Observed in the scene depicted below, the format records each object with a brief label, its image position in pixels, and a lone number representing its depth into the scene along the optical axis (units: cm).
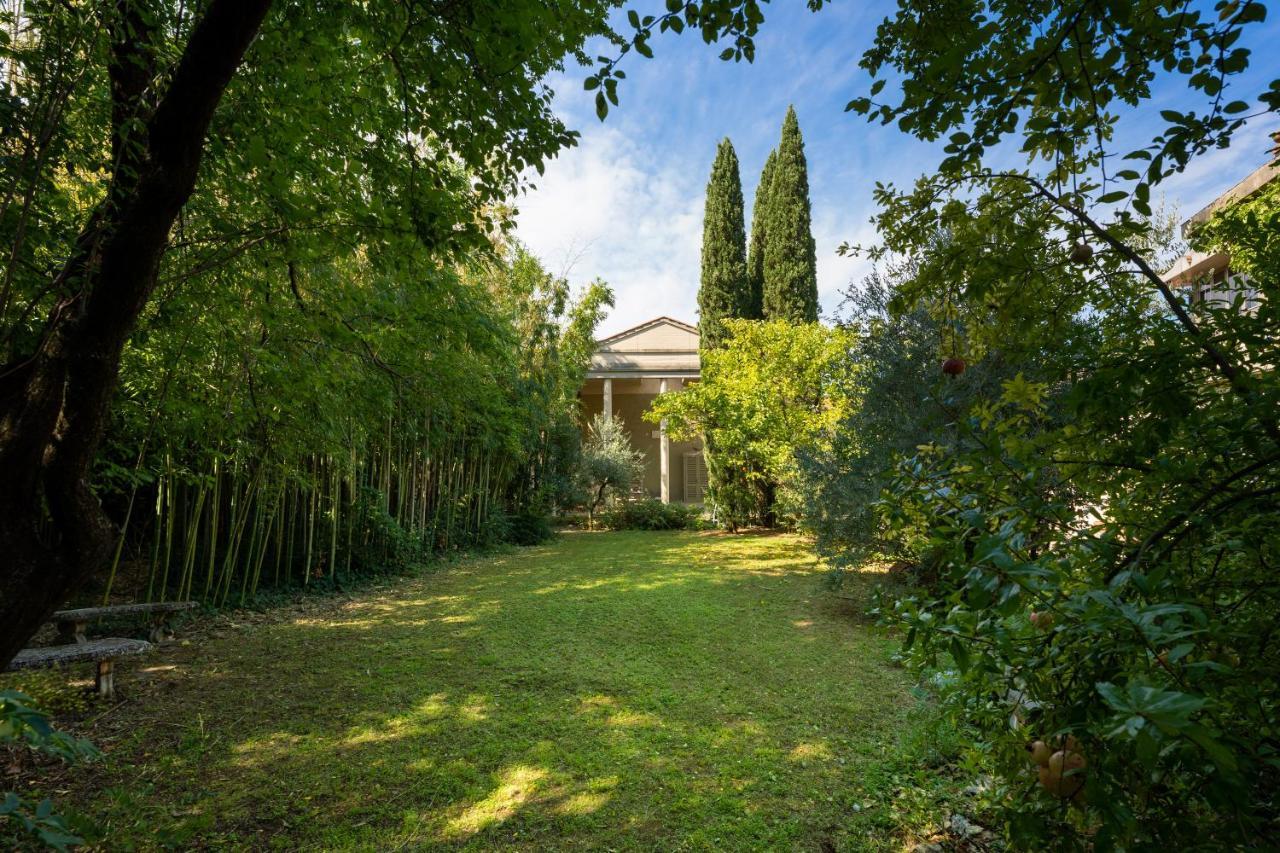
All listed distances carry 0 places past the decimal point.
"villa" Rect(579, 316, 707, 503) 1755
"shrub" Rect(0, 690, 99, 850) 88
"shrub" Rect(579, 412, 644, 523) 1354
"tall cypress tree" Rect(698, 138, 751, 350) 1474
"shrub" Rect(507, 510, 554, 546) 1135
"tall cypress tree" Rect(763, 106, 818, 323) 1385
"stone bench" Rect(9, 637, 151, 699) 341
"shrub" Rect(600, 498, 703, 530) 1360
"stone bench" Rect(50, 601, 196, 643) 407
